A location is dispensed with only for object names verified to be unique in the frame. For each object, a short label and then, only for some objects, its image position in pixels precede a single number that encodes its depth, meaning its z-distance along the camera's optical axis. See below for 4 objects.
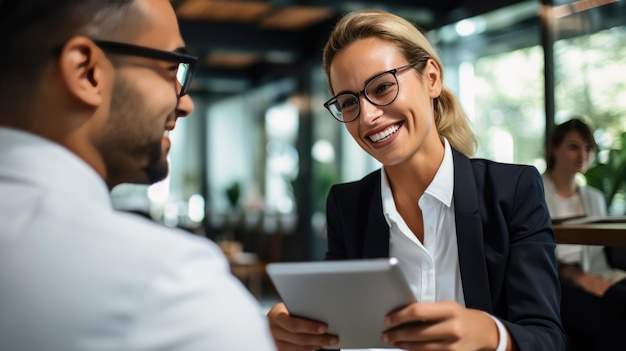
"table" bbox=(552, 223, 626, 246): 2.03
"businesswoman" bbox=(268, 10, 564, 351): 1.38
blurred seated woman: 3.03
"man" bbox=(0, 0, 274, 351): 0.56
